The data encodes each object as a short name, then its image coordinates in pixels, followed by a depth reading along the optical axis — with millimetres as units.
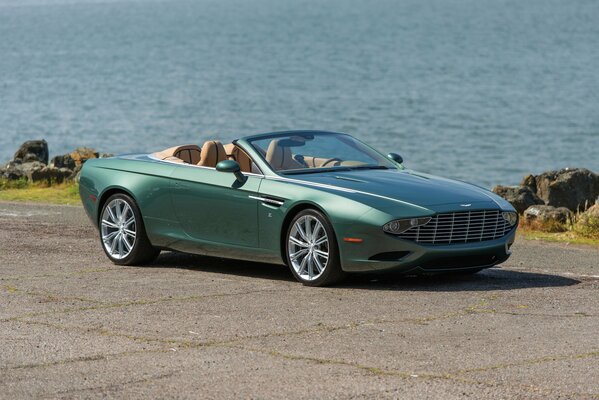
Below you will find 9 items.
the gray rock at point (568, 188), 22328
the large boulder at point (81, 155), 25203
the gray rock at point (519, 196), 19219
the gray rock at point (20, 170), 23797
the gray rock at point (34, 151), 28562
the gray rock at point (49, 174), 23344
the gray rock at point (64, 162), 25422
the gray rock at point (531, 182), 23047
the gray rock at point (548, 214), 17469
